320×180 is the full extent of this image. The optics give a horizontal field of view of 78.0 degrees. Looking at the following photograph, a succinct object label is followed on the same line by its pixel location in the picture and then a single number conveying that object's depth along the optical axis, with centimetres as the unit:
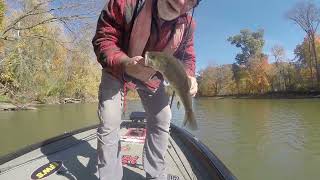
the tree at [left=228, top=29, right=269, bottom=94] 3487
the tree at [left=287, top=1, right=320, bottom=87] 2673
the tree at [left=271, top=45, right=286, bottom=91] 3136
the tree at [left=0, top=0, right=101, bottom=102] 739
